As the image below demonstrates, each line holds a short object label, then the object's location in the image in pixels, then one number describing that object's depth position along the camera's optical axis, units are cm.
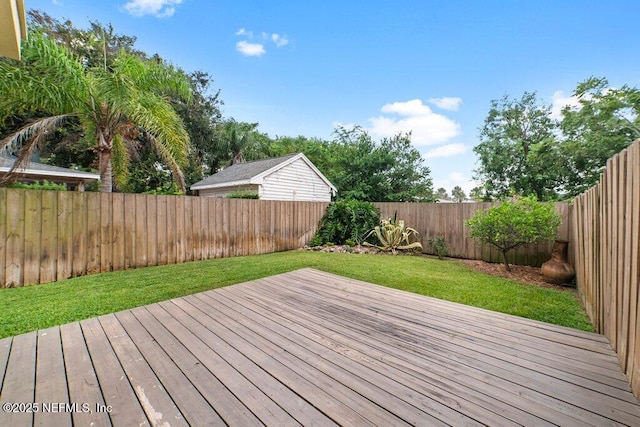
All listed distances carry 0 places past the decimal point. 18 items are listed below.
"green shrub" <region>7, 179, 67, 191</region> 461
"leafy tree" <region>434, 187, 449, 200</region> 3051
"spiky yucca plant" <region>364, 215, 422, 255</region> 728
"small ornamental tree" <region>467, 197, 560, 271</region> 445
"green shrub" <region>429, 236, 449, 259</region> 671
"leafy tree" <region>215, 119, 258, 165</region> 1923
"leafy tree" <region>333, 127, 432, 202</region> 1358
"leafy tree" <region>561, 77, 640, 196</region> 803
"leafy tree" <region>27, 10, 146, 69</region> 1137
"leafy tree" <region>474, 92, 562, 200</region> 1081
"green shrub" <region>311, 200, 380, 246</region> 805
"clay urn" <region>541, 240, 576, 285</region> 405
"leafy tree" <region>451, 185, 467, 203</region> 2807
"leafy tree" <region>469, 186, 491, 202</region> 1272
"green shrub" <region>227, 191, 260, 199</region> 1052
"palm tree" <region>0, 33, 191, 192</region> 464
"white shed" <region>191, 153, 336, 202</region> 1155
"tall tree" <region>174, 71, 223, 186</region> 1697
